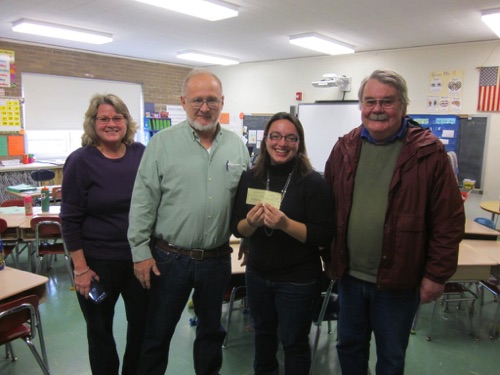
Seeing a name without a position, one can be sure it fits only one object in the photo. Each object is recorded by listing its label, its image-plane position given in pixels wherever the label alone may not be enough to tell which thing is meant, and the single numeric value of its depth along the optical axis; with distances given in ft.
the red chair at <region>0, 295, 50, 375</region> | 6.62
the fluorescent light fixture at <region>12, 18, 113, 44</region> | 16.81
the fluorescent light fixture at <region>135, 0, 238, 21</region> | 13.10
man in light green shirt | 5.87
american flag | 17.71
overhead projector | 21.25
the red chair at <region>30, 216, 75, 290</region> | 11.84
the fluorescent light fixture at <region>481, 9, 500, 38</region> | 13.42
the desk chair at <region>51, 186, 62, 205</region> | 16.69
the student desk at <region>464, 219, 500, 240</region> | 11.53
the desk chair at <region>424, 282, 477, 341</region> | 10.04
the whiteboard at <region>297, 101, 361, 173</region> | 22.08
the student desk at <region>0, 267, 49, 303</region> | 7.00
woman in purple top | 6.15
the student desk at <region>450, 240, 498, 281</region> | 9.14
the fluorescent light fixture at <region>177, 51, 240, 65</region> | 23.44
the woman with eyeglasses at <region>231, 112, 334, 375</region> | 5.68
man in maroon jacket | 5.17
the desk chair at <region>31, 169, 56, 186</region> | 18.28
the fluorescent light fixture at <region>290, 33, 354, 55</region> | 17.96
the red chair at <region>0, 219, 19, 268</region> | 12.52
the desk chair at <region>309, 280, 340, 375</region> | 7.90
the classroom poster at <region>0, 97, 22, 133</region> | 20.61
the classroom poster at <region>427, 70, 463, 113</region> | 18.66
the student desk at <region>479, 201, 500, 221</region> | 15.23
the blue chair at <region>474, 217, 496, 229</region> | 12.89
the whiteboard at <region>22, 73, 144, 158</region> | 21.91
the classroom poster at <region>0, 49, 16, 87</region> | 20.30
